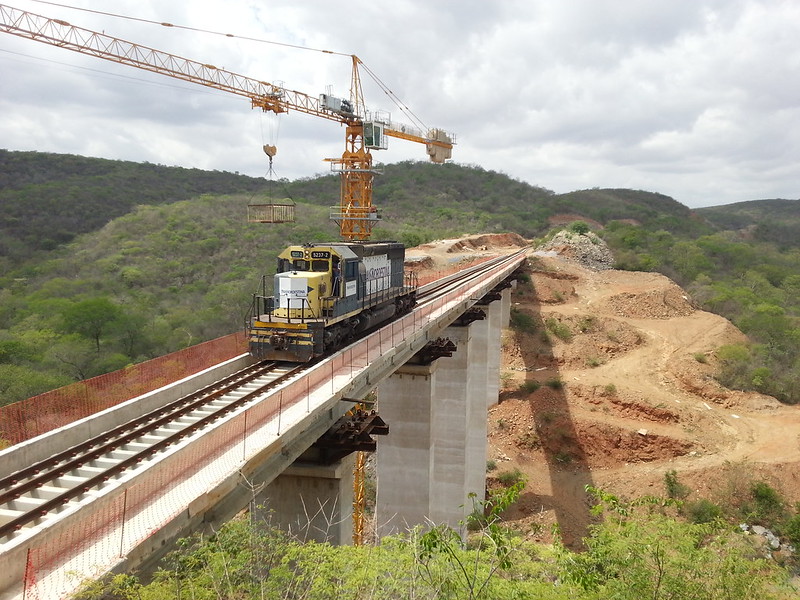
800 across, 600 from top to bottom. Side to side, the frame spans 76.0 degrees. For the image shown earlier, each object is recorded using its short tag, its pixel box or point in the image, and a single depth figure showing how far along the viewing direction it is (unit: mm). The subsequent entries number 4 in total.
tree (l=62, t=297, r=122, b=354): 37594
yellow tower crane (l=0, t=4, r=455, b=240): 40791
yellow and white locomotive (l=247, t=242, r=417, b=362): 16422
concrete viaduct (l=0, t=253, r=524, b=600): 6588
